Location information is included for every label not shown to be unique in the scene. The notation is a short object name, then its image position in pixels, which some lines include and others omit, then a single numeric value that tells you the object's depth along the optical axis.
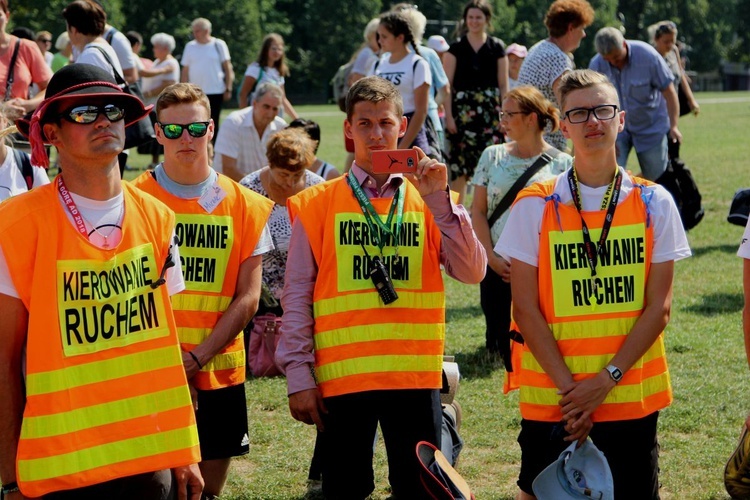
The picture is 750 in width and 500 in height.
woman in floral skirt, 10.66
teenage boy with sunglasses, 4.82
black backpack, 10.91
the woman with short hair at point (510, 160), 6.59
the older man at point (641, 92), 10.29
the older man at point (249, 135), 8.75
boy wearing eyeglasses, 4.08
